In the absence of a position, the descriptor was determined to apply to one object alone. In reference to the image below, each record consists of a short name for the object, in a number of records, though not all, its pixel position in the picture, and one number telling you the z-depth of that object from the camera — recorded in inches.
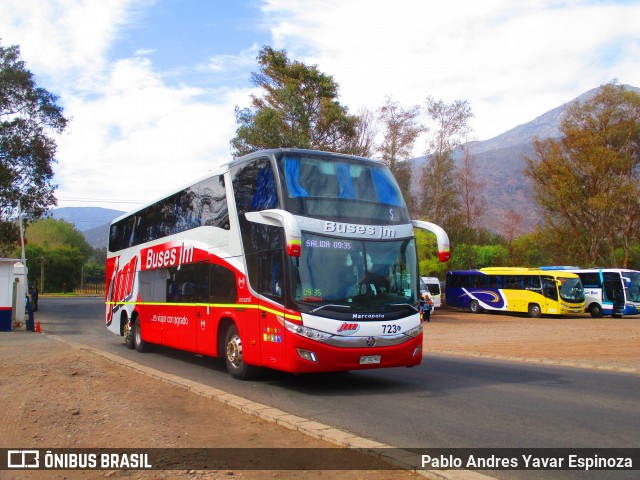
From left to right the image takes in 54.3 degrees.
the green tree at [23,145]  1547.7
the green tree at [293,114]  1321.4
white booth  1022.4
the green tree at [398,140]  1980.8
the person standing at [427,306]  1351.9
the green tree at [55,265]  3235.7
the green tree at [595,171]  2039.9
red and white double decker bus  394.3
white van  1807.3
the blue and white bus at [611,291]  1537.9
